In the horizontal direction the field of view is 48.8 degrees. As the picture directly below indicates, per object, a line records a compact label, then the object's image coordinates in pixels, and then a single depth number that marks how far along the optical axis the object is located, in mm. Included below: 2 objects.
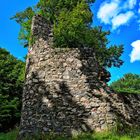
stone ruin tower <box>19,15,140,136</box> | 5706
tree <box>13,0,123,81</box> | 7469
